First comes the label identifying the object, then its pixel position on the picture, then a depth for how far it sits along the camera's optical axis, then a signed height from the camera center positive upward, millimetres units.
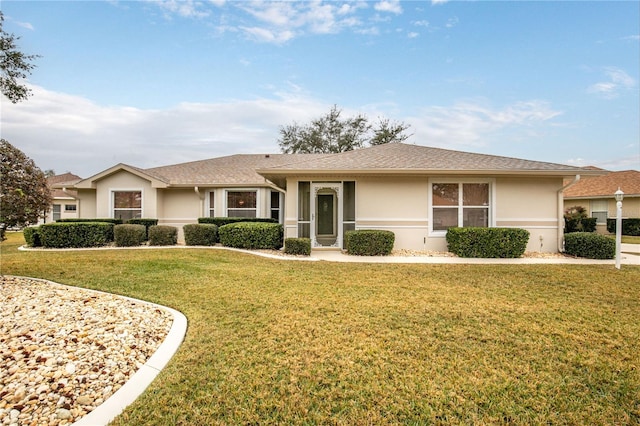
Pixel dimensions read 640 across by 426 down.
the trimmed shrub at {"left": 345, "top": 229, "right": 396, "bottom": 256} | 9984 -1073
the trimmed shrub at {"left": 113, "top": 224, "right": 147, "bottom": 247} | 11938 -1020
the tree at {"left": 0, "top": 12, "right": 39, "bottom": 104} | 5343 +2587
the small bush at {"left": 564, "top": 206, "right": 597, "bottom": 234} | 18047 -621
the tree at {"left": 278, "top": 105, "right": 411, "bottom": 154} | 31406 +7961
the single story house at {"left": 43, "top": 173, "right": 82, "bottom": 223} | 23452 +172
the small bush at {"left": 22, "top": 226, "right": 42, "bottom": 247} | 11727 -1095
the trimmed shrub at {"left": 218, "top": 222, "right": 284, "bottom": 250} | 11312 -987
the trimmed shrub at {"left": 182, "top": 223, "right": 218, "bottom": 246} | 12164 -994
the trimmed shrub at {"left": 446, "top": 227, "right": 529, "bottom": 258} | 9617 -1022
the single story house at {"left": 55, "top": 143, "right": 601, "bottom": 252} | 10461 +548
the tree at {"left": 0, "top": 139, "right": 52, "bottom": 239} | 5688 +365
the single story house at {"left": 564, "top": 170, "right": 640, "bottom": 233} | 19422 +971
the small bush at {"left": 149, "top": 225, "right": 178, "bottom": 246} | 12195 -1041
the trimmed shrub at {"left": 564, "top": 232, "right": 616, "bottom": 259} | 9352 -1119
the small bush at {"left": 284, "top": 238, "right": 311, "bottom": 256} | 10141 -1222
